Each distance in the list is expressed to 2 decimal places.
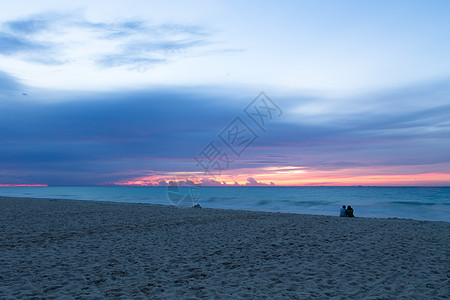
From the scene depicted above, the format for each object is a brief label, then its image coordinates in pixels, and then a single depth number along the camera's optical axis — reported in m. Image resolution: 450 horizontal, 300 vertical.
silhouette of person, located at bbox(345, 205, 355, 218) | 21.67
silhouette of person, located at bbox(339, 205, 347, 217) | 21.66
